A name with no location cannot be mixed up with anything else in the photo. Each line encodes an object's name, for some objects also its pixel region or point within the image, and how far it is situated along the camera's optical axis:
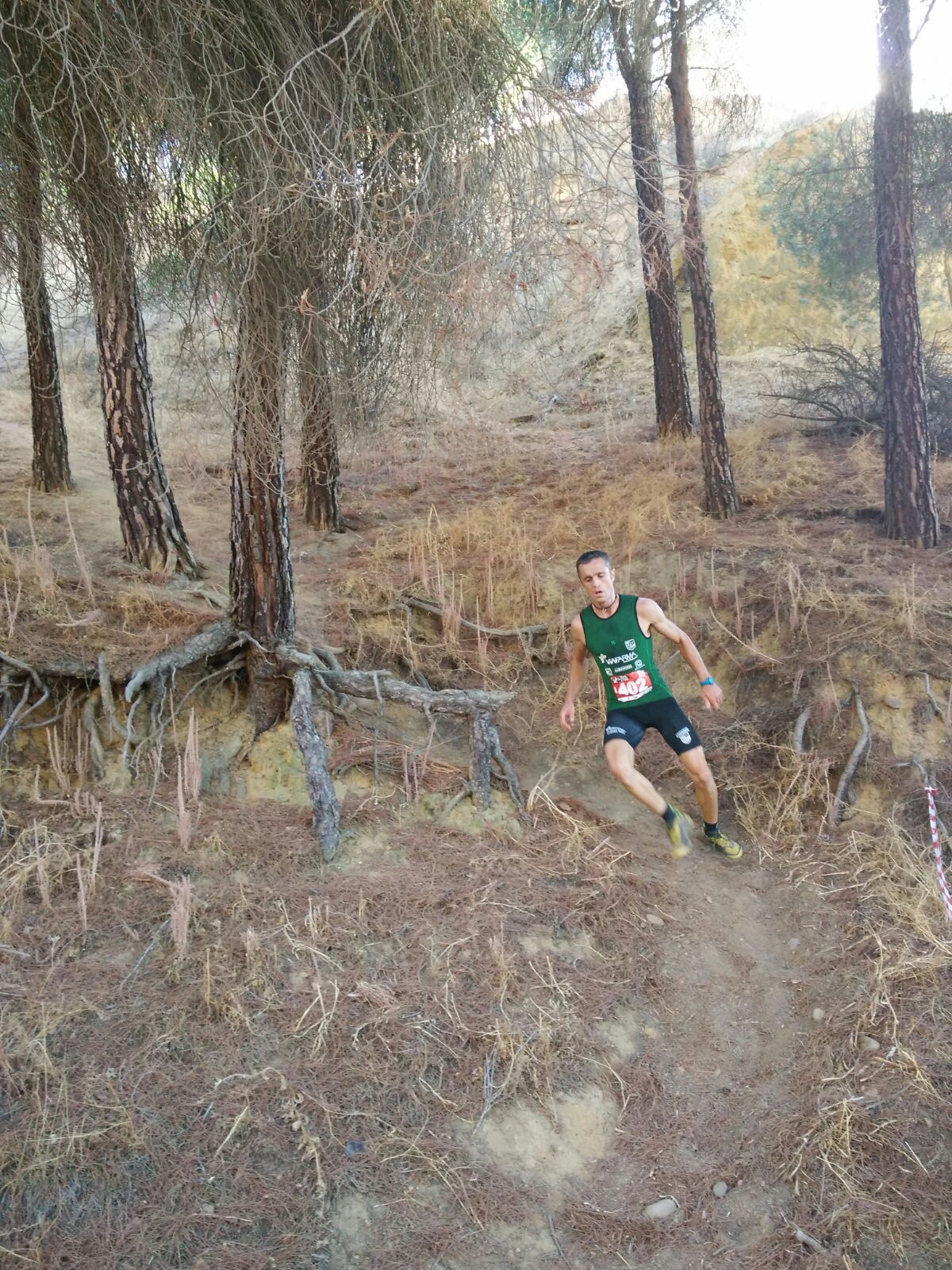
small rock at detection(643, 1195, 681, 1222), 3.56
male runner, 5.15
